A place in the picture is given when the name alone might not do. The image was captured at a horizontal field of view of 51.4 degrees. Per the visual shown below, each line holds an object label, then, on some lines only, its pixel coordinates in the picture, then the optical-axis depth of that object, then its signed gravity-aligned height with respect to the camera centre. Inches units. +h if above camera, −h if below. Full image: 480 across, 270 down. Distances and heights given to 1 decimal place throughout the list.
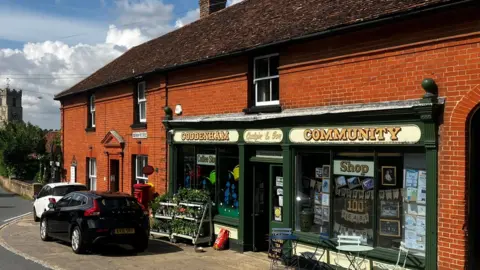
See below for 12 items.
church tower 3939.5 +209.3
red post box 627.8 -78.2
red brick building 306.8 +8.3
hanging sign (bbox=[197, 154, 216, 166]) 522.3 -29.8
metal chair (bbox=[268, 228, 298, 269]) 391.2 -94.8
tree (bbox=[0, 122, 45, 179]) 1451.8 -50.2
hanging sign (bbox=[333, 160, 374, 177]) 355.6 -26.4
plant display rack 498.3 -92.0
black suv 449.4 -82.8
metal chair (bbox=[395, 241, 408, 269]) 324.1 -78.5
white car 676.1 -84.0
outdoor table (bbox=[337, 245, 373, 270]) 333.1 -81.6
